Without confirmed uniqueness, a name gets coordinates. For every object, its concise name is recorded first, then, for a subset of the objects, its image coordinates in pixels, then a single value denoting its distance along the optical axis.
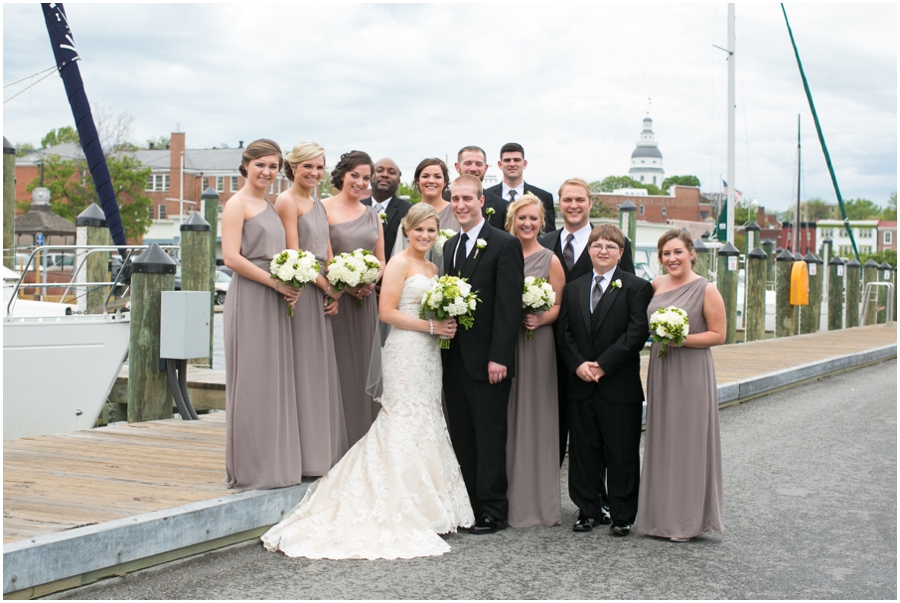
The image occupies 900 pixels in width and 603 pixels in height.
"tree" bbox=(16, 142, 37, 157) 82.09
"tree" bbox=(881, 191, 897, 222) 128.75
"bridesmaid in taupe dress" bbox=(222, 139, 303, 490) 6.06
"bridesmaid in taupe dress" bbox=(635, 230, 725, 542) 5.91
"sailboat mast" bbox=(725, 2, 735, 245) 29.27
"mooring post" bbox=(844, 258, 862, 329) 28.34
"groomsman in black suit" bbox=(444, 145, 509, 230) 7.70
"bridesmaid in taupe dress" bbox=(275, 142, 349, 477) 6.33
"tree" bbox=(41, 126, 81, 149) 70.12
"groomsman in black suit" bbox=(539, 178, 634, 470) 6.65
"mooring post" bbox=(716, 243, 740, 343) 19.48
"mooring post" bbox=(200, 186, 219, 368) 17.77
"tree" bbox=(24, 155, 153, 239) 52.53
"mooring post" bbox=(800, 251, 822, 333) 24.44
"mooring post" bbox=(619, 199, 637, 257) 19.61
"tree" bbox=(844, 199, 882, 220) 150.75
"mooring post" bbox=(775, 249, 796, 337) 22.38
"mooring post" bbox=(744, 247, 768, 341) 20.28
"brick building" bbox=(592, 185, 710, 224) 112.44
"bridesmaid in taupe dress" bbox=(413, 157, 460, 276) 7.15
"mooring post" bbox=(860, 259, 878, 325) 30.87
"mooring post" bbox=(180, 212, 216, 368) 11.70
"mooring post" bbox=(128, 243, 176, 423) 8.81
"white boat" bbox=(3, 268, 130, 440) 10.02
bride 5.57
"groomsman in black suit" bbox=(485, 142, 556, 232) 8.13
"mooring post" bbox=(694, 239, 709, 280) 18.30
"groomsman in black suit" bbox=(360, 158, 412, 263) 7.45
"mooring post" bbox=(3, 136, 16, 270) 13.47
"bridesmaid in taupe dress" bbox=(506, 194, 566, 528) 6.29
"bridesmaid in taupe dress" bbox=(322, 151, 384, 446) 6.85
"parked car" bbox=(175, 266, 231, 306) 35.21
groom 6.16
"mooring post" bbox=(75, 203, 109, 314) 13.20
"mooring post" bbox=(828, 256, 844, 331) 27.19
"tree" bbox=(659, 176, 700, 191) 155.75
